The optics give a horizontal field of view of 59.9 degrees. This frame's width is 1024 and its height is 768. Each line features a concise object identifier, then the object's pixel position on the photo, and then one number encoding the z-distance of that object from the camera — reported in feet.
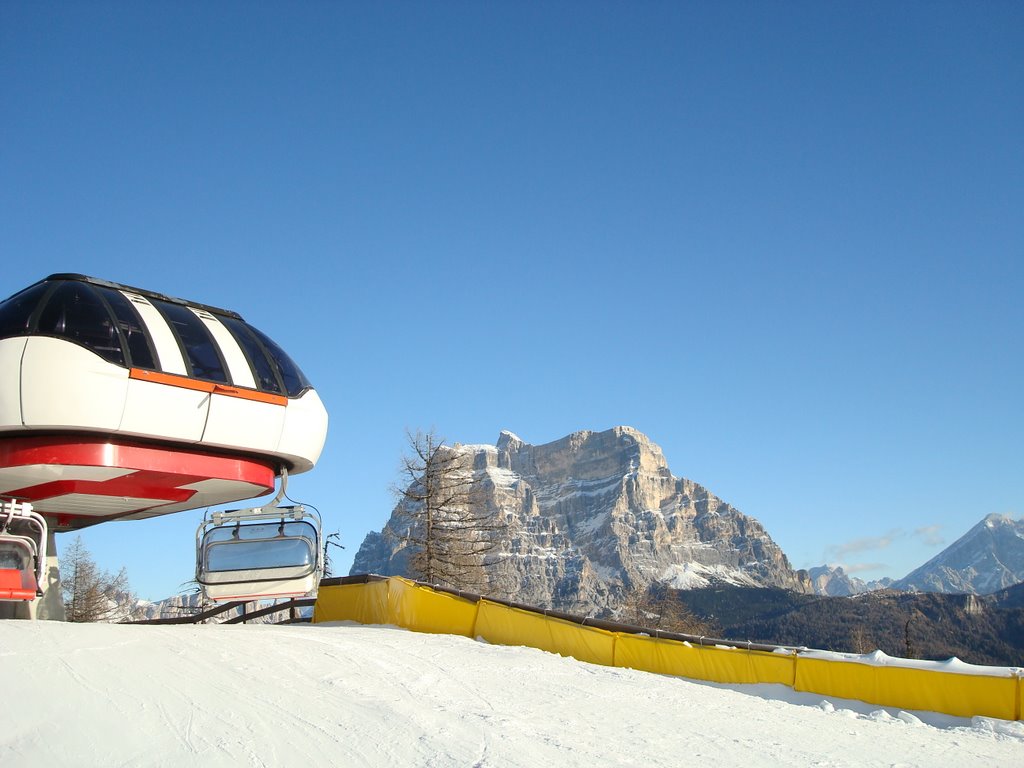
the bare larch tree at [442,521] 116.26
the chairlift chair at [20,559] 46.62
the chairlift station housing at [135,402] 45.14
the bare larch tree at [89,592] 155.33
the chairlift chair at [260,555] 54.49
